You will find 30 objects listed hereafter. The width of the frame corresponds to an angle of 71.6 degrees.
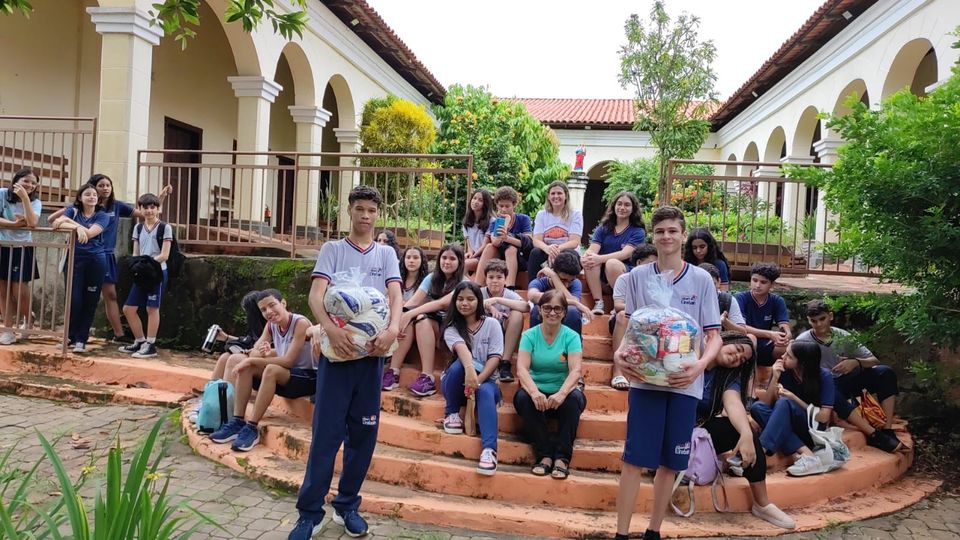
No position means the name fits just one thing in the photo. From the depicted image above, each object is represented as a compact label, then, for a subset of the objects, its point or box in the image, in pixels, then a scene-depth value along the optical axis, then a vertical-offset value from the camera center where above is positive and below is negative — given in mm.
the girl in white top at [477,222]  6715 +409
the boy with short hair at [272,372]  4863 -893
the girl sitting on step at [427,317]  5258 -467
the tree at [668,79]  11922 +3540
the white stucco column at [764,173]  14934 +2369
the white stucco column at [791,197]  11562 +1663
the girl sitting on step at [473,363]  4367 -716
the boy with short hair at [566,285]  5207 -161
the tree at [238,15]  3023 +1096
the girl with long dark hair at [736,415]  4008 -883
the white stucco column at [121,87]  8039 +1918
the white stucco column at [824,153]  11414 +2283
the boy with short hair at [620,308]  4872 -306
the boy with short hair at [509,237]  6453 +261
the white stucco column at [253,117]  10578 +2156
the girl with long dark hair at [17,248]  6512 -104
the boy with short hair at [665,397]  3283 -614
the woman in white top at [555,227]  6406 +387
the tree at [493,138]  15602 +3015
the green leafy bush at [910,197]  4488 +621
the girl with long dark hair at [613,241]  6082 +271
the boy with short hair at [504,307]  5115 -340
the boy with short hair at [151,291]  6766 -437
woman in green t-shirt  4320 -795
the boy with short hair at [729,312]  5055 -271
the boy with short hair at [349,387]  3412 -686
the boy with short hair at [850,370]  5129 -685
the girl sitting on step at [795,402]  4582 -886
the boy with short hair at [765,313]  5492 -298
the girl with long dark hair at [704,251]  5738 +207
